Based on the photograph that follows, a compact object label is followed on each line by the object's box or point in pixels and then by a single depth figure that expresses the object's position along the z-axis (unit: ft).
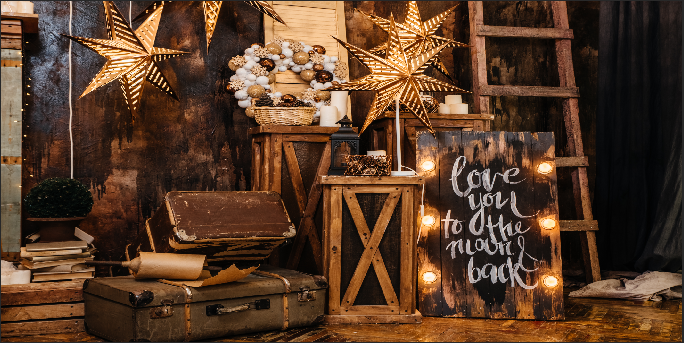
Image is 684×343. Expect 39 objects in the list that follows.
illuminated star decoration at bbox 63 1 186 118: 12.07
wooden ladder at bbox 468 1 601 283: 14.85
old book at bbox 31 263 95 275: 10.55
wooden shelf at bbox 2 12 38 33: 11.52
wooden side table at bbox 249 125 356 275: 12.44
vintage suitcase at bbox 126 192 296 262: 10.23
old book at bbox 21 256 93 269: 10.51
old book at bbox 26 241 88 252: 10.50
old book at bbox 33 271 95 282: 10.48
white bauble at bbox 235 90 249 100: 13.60
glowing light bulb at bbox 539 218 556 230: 11.61
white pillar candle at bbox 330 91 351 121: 13.39
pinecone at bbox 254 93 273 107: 12.57
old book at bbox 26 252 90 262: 10.51
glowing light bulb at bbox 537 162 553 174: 11.76
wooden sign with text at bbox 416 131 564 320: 11.46
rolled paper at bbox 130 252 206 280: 9.70
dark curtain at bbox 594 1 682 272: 14.12
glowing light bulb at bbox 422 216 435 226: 11.67
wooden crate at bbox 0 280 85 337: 10.07
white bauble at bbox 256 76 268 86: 13.52
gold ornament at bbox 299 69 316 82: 13.99
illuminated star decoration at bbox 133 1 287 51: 13.24
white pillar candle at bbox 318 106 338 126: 13.03
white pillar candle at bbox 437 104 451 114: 13.97
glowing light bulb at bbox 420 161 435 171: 11.80
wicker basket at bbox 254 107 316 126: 12.51
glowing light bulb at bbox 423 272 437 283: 11.50
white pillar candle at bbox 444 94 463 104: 14.07
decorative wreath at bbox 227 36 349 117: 13.60
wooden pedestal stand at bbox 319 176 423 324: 10.94
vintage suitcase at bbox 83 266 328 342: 9.09
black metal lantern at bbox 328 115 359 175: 11.70
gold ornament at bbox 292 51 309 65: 13.89
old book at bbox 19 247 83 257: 10.48
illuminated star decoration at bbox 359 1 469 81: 13.82
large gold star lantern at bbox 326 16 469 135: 11.86
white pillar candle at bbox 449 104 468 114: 13.93
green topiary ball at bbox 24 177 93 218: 10.91
